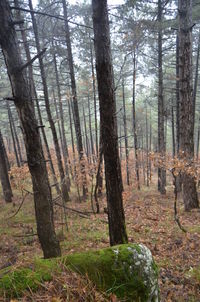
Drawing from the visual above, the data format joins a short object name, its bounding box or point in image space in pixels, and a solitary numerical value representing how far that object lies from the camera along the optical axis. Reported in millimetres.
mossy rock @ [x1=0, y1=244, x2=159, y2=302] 2246
